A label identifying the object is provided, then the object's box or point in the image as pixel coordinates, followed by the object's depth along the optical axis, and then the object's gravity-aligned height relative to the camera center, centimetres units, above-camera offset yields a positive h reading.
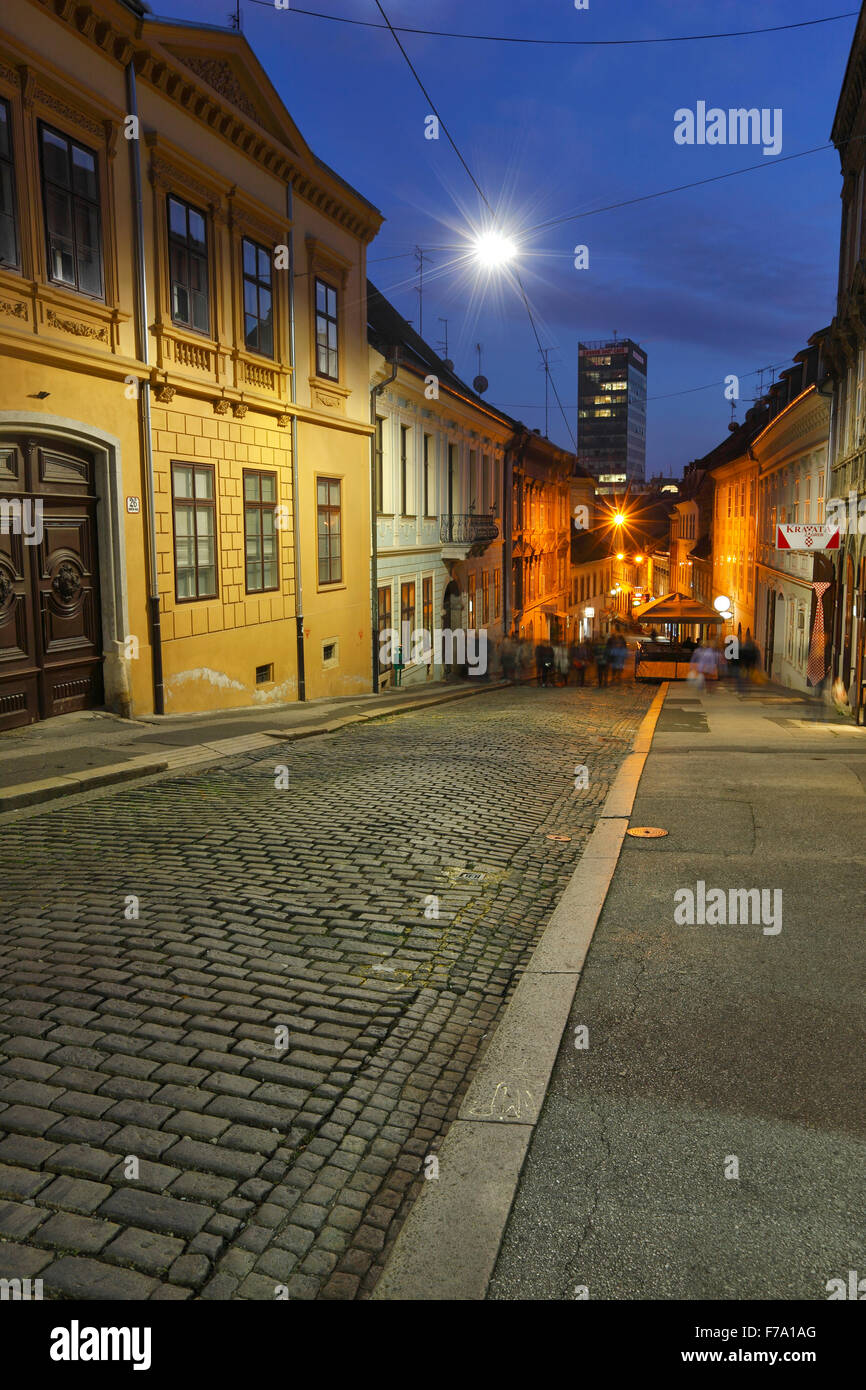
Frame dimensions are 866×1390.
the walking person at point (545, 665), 3206 -294
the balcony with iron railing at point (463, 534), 3111 +112
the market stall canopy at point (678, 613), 3844 -164
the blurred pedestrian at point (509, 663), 3306 -297
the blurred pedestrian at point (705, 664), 3803 -352
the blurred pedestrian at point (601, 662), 3241 -291
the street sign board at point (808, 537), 2305 +71
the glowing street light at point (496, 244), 2022 +641
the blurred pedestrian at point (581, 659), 3228 -284
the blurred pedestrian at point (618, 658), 3472 -298
